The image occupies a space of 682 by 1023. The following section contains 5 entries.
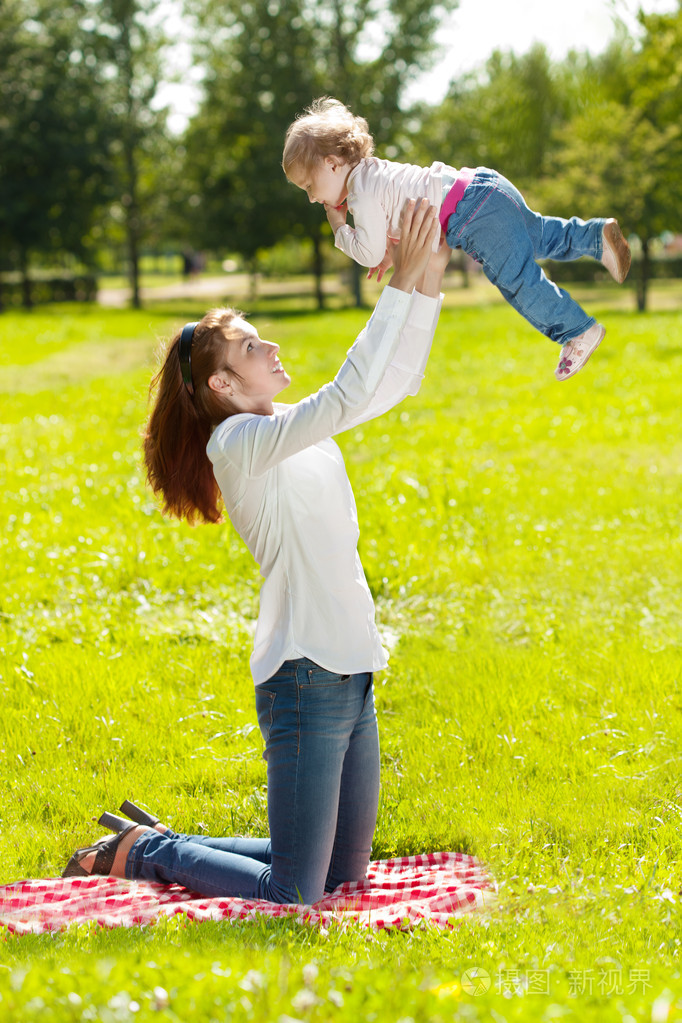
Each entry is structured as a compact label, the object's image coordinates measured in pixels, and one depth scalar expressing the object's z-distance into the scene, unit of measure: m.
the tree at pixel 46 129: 39.88
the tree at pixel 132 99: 41.12
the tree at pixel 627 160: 28.98
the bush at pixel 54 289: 42.91
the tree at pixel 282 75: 37.84
